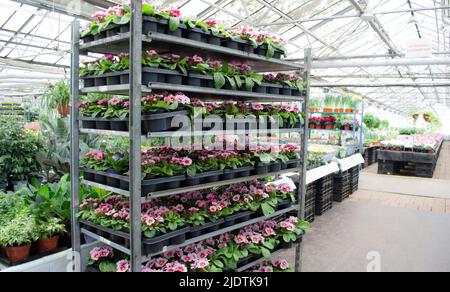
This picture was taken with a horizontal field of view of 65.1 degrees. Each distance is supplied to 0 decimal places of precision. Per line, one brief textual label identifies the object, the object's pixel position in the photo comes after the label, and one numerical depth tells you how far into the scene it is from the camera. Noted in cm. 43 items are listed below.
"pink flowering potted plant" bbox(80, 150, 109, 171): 251
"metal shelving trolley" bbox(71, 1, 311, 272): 208
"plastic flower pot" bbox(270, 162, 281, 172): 324
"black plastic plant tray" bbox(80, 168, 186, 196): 224
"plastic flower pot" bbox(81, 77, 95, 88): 252
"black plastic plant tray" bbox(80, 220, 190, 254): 225
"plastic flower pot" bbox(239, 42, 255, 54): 280
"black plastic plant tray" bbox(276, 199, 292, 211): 341
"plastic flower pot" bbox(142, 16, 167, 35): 210
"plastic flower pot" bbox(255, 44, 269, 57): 295
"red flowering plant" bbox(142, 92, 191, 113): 224
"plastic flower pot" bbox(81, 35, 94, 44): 246
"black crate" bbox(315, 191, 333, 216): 569
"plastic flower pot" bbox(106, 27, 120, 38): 226
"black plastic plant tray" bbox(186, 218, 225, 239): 256
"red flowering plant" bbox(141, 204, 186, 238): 228
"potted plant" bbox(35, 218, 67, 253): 273
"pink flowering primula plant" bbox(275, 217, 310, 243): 327
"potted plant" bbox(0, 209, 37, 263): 254
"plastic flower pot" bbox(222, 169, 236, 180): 278
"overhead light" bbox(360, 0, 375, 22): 788
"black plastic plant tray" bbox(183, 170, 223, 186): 252
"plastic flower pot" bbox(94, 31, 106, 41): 237
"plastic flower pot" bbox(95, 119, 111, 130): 242
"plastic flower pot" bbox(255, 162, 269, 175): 308
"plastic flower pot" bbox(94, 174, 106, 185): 248
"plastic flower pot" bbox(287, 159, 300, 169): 346
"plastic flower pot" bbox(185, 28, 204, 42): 238
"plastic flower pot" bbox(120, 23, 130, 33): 216
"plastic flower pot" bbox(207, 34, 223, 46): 253
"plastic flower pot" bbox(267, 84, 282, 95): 311
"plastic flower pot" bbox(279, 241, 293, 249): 330
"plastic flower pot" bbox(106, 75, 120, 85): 229
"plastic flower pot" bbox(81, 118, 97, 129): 251
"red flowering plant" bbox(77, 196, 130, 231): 239
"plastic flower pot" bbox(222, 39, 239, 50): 267
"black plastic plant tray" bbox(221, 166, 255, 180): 281
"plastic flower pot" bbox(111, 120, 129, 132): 230
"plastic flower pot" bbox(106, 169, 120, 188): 237
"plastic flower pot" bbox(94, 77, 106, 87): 241
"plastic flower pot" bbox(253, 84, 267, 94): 297
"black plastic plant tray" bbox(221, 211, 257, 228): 286
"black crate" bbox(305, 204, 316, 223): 518
